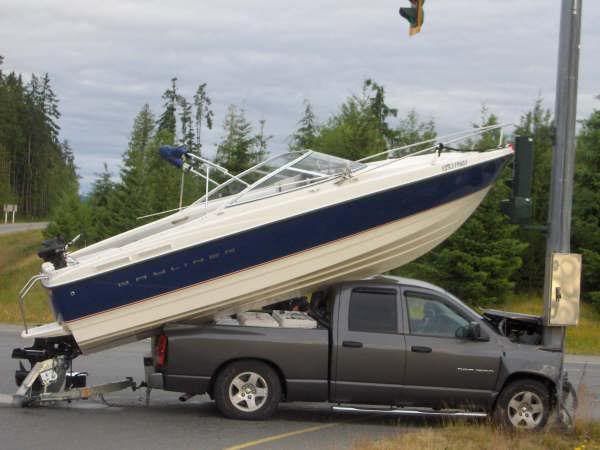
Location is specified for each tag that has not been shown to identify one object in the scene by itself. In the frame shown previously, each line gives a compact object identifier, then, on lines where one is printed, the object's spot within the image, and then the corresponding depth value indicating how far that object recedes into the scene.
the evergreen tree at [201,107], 76.50
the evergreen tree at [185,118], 73.11
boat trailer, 10.80
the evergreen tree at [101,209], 46.59
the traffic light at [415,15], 11.15
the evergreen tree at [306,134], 46.84
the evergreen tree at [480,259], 32.03
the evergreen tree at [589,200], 33.06
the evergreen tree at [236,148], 41.23
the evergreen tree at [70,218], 49.91
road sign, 74.20
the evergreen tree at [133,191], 42.09
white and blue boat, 10.59
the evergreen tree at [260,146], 44.38
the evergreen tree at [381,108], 55.16
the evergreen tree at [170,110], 77.44
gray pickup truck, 10.52
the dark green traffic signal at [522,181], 10.61
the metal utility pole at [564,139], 10.37
